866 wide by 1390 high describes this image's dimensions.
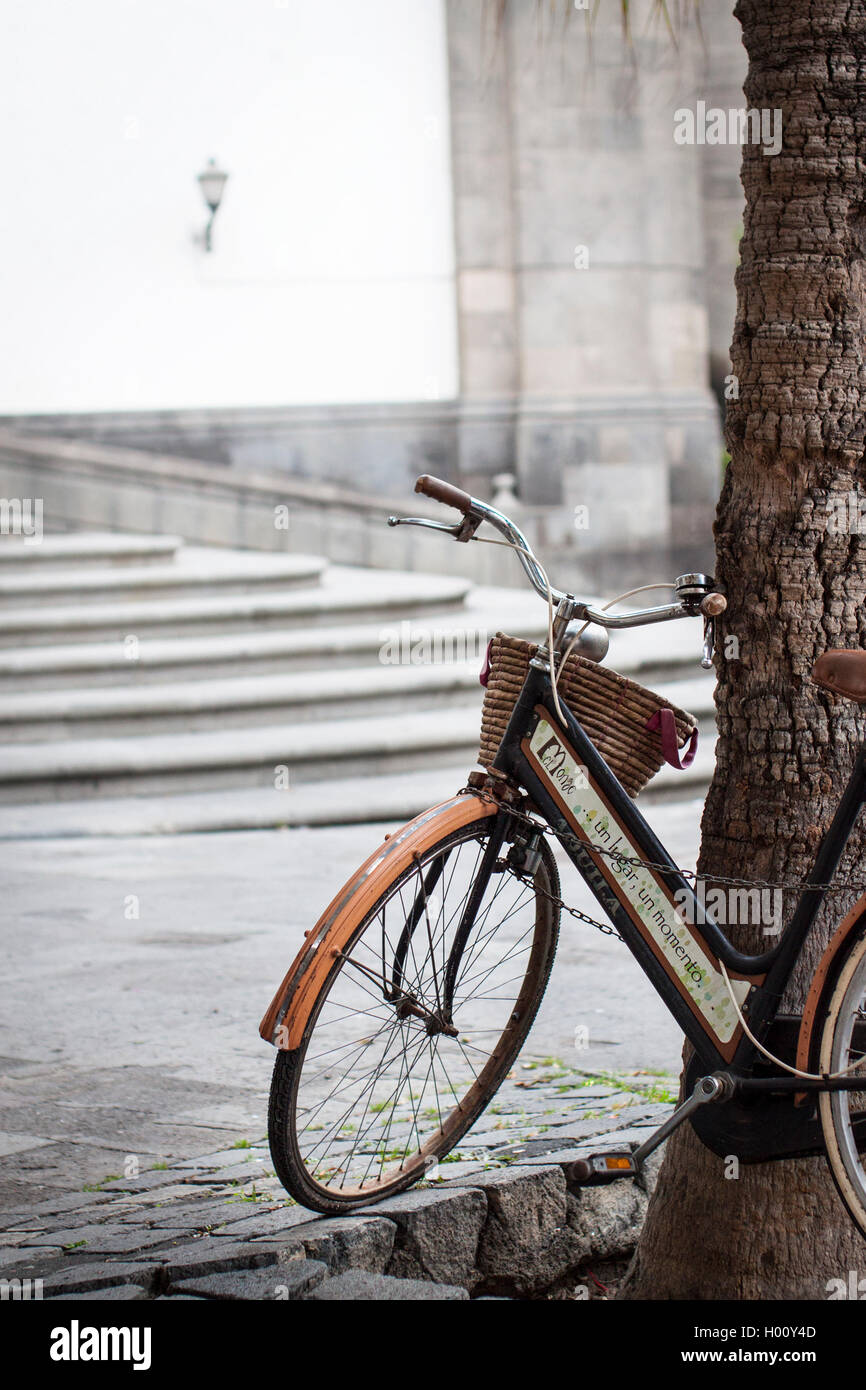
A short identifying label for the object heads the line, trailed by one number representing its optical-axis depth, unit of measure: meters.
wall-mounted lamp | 14.68
